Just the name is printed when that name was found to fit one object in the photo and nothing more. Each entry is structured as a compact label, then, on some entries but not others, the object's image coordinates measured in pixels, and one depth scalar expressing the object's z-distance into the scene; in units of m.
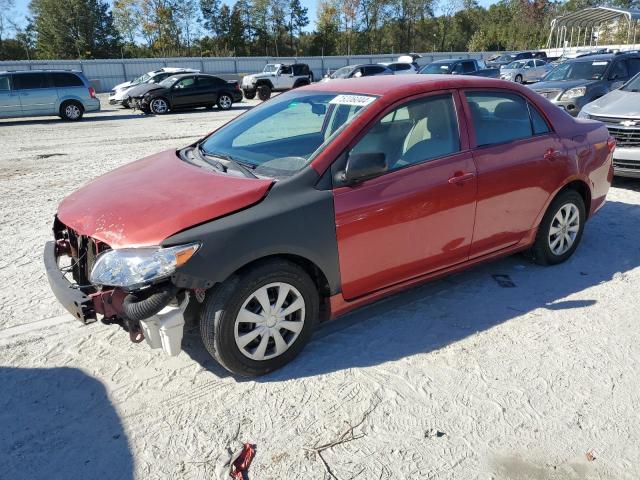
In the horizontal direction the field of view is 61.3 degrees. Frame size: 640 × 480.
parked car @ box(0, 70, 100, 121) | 18.17
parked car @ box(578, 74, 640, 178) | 7.15
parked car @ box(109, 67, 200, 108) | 23.50
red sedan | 3.02
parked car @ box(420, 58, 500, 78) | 23.17
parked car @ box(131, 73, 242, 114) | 21.17
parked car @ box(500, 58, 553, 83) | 28.72
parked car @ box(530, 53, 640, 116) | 11.34
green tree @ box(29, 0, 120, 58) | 58.22
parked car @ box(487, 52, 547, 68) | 36.25
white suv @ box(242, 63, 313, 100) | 28.91
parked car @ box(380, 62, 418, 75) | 28.73
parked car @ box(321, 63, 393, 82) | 24.81
